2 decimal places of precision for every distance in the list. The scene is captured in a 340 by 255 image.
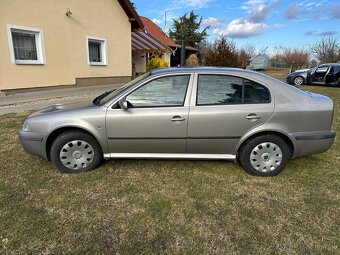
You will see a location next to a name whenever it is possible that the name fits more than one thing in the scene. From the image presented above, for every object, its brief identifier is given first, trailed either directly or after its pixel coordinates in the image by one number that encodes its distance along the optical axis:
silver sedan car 3.54
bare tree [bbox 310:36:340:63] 32.88
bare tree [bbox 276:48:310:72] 40.66
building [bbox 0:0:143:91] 9.42
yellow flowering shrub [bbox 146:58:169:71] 20.06
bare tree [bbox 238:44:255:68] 51.20
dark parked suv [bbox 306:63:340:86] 16.17
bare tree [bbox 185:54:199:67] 23.95
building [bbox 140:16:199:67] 26.75
